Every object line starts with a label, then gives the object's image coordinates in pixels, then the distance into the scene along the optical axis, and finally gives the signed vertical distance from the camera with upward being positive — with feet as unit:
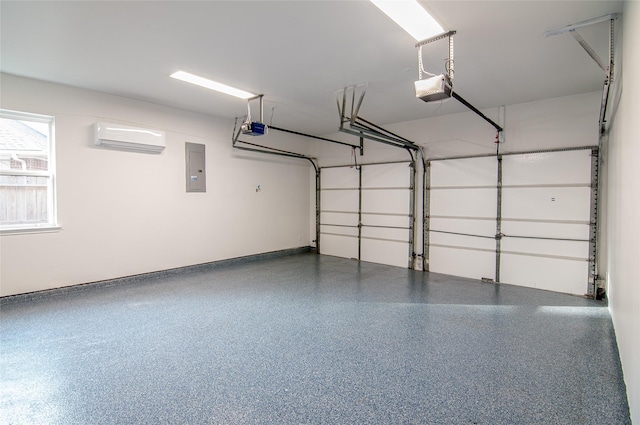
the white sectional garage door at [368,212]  20.61 -0.34
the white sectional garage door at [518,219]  14.73 -0.52
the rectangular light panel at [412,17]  8.11 +5.10
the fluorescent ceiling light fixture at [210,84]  12.64 +5.17
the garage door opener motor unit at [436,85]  9.15 +3.54
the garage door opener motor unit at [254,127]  15.31 +3.82
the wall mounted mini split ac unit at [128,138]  14.20 +3.17
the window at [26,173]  12.68 +1.30
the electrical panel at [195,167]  17.99 +2.20
